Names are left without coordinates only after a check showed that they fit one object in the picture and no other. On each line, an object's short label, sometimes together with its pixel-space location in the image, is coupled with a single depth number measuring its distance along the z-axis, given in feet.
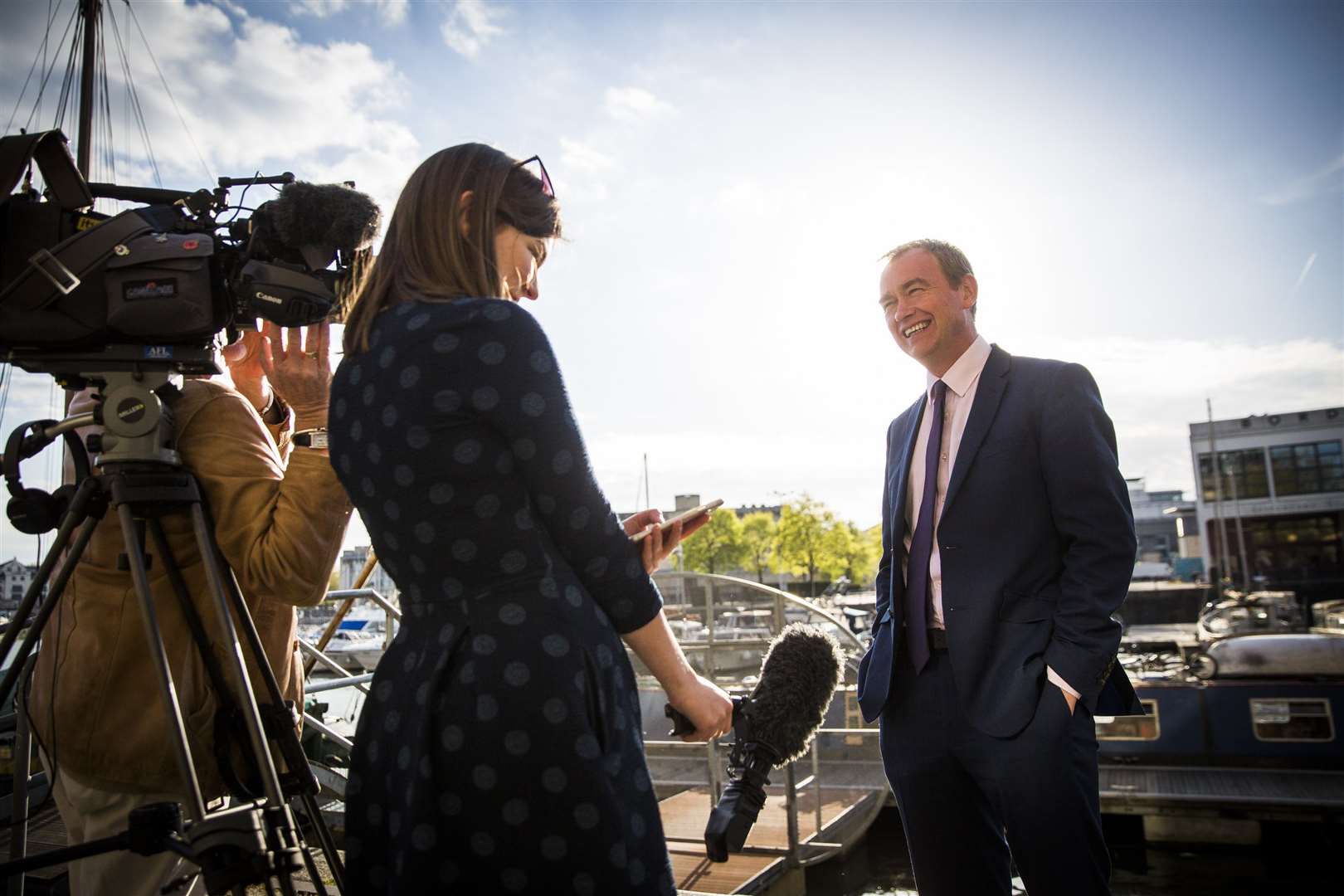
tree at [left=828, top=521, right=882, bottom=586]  190.19
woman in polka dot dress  4.48
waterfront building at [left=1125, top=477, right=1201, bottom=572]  253.85
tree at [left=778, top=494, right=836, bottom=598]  189.16
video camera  6.01
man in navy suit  7.43
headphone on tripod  6.02
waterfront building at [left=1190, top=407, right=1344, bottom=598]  145.69
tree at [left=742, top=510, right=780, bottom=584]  208.23
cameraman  6.03
